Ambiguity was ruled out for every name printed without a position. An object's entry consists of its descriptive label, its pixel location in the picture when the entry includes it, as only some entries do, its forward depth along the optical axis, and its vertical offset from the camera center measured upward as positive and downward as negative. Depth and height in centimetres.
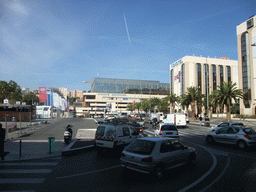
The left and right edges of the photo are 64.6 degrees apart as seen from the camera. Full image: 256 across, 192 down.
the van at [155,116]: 4075 -210
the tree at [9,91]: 7561 +587
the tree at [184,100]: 5039 +140
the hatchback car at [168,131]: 1642 -207
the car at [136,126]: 2178 -239
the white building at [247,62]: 5147 +1155
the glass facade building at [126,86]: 13175 +1306
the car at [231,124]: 2241 -204
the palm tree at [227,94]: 4000 +228
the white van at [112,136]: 1173 -183
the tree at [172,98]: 6119 +230
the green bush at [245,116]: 4590 -251
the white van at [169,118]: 3070 -193
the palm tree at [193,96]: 4844 +230
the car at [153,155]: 711 -185
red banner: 5129 +298
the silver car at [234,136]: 1330 -219
